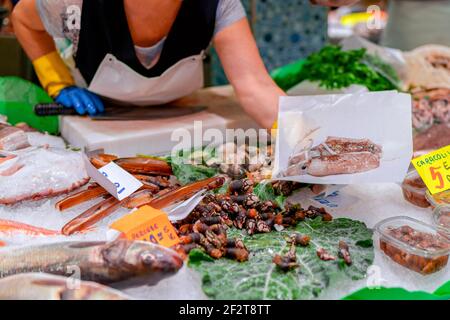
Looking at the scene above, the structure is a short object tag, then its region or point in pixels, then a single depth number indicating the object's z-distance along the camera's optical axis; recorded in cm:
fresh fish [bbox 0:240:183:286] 104
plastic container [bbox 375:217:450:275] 118
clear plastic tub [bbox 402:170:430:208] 153
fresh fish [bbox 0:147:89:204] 141
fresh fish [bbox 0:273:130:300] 99
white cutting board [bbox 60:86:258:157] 193
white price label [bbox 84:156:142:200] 140
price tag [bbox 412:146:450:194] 144
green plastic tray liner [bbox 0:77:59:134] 215
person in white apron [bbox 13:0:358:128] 197
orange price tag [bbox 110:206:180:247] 116
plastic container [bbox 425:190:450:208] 146
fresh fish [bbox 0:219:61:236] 125
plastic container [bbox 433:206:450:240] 138
